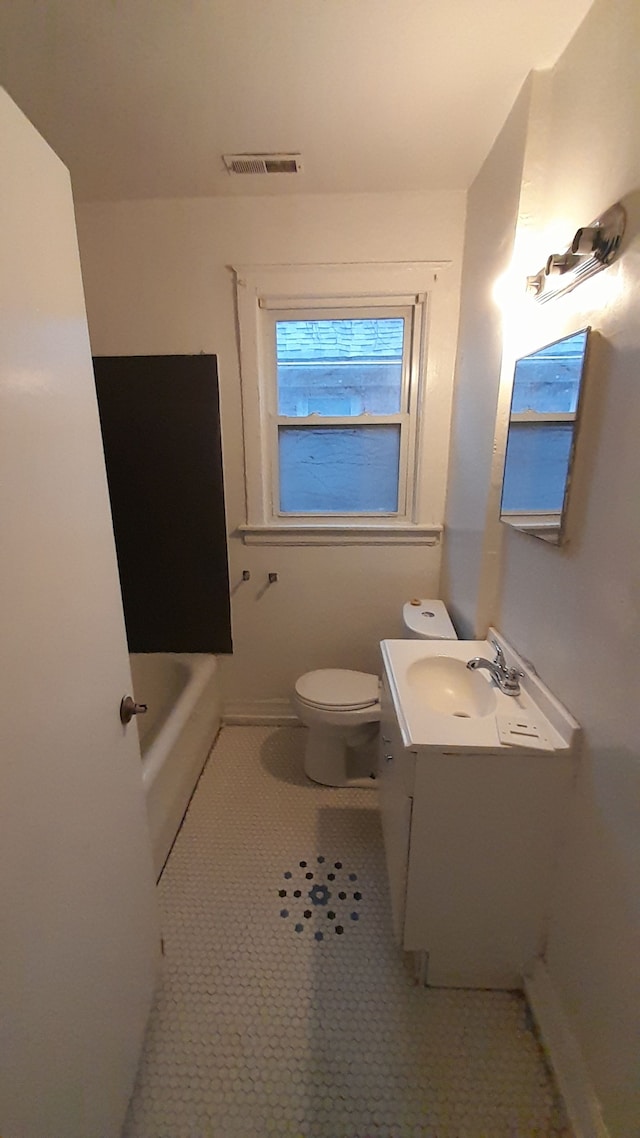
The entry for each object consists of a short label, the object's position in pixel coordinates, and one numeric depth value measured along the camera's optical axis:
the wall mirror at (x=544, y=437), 1.09
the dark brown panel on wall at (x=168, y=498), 2.06
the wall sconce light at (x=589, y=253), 0.92
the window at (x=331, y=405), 1.98
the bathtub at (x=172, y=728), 1.57
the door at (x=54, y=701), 0.62
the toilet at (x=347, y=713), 1.88
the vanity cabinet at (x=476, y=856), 1.11
